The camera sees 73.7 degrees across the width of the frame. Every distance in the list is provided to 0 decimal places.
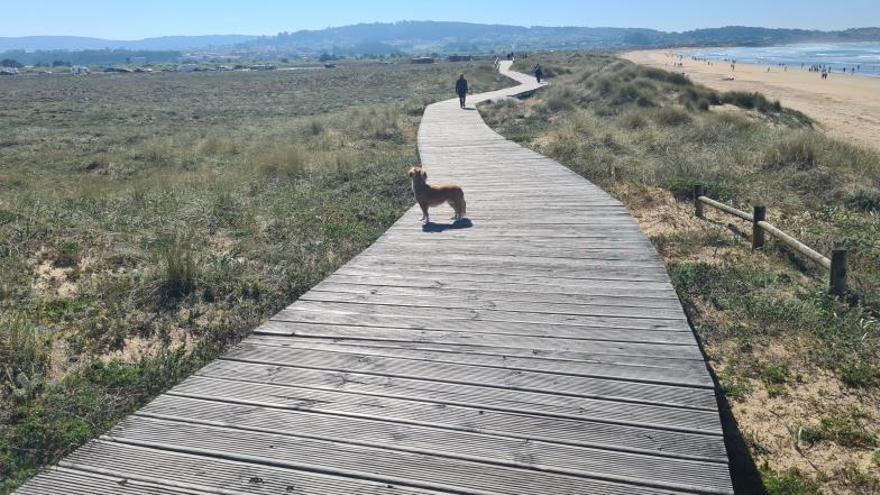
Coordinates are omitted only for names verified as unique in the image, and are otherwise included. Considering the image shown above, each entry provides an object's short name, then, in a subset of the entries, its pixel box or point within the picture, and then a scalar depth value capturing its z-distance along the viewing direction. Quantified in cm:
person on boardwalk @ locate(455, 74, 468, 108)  2277
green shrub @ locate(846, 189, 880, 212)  927
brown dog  701
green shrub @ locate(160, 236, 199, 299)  625
